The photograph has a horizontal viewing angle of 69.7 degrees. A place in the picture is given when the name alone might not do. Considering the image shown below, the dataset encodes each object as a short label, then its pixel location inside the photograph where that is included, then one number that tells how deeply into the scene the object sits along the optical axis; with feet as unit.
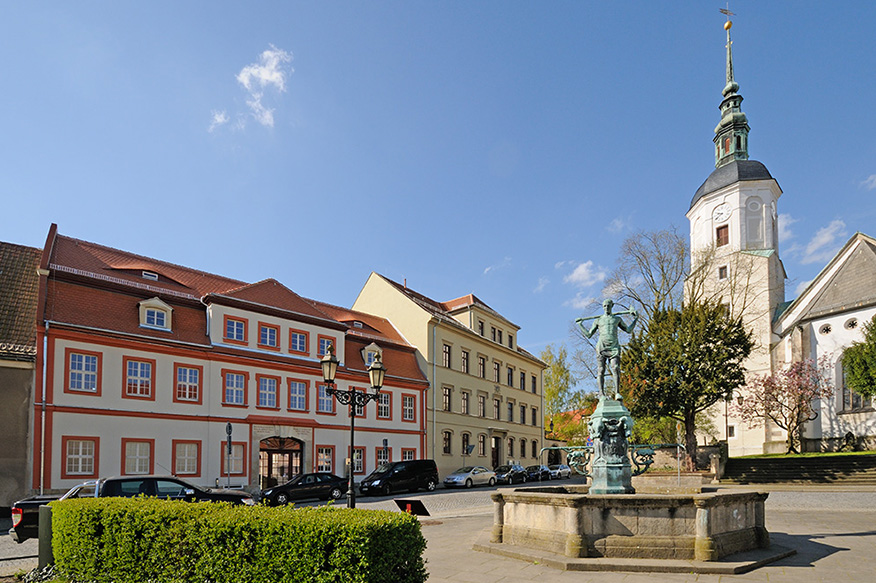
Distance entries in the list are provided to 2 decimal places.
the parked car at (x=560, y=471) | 147.95
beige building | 135.85
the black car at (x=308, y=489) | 81.35
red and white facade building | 77.82
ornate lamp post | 54.49
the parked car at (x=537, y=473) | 133.59
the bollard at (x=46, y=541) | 30.81
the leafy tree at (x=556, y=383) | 199.31
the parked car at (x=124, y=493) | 43.68
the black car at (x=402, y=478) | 96.53
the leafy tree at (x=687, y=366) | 107.96
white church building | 131.64
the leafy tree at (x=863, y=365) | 112.16
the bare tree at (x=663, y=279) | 129.80
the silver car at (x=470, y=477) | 114.01
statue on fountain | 39.24
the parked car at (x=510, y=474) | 123.44
